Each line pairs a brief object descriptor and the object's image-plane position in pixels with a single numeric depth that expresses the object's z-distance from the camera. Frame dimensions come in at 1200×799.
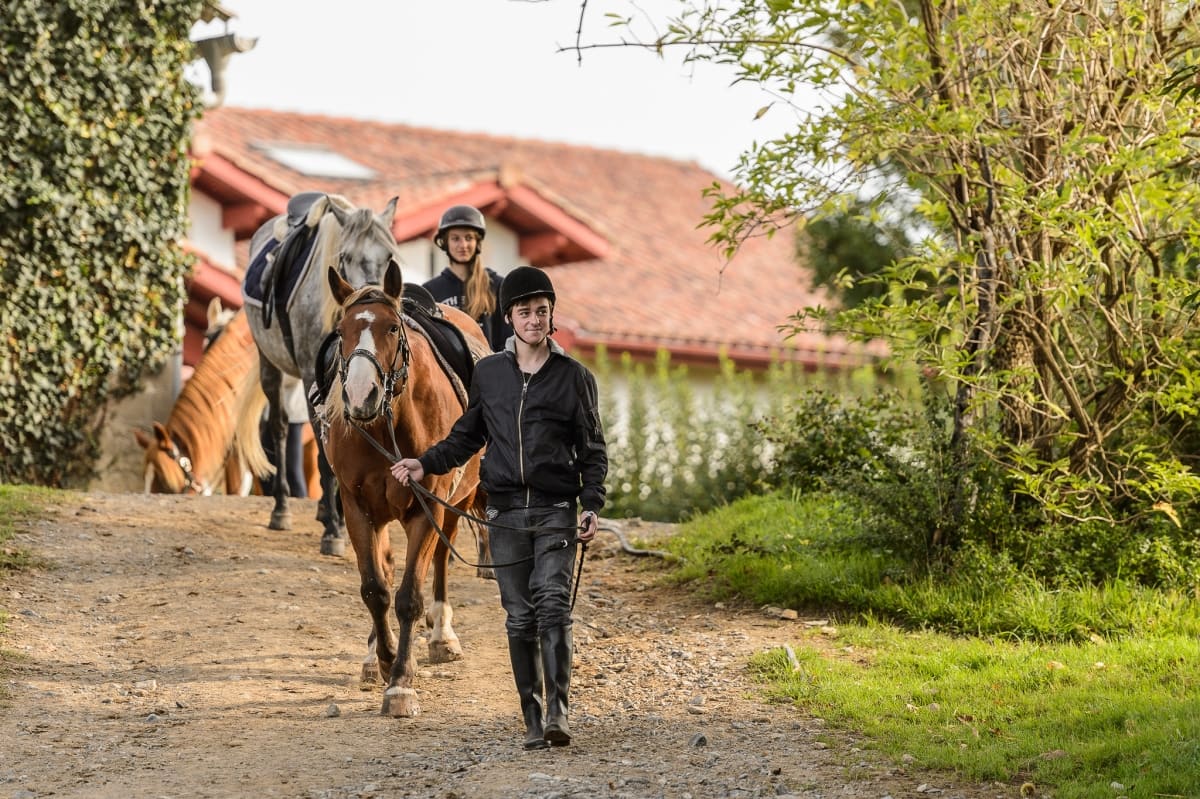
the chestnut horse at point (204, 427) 29.77
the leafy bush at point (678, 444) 34.84
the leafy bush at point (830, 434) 21.19
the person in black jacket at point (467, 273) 20.12
